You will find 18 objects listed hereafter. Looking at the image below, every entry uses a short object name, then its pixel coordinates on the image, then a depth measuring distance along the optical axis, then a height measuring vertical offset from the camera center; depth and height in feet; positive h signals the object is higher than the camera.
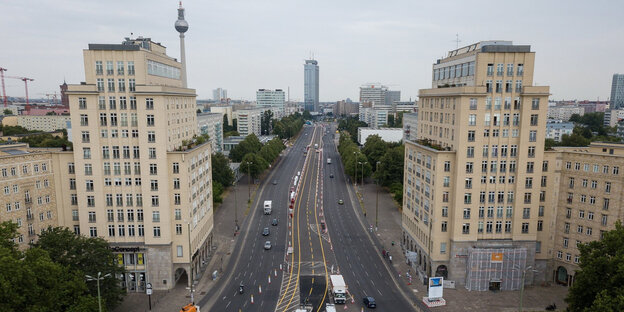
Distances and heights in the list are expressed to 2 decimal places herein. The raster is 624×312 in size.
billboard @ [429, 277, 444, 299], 209.87 -96.54
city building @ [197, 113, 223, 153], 638.57 -34.23
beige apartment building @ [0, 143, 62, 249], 204.54 -46.66
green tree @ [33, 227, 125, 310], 184.24 -72.09
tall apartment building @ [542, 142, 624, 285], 215.92 -51.76
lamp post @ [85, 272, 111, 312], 160.94 -83.50
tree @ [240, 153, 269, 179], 492.13 -74.73
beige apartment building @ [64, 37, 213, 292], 212.43 -34.26
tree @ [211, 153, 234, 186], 426.92 -72.59
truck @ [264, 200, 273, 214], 379.76 -98.14
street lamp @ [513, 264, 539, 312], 227.81 -93.33
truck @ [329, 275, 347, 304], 213.28 -100.97
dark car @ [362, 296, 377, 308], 208.95 -105.03
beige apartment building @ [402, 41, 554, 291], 220.64 -39.60
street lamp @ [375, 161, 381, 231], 345.72 -102.00
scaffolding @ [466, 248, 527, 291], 225.15 -92.89
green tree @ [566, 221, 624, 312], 142.51 -65.83
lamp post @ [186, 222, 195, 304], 227.20 -86.69
